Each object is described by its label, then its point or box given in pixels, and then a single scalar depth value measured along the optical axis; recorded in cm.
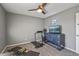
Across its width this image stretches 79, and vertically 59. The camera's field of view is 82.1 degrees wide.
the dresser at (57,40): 214
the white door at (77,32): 170
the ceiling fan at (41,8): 151
